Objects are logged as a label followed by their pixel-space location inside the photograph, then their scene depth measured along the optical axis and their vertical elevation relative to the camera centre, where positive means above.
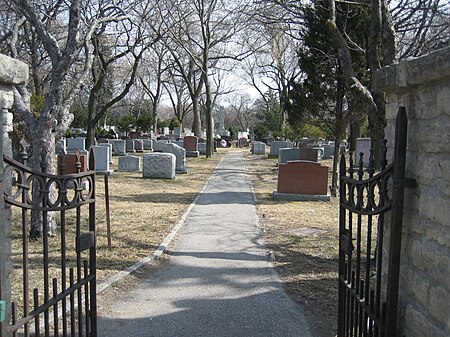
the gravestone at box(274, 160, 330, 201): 13.05 -1.28
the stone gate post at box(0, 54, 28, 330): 2.72 +0.03
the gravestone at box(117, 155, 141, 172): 19.70 -1.35
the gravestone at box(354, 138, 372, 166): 20.83 -0.35
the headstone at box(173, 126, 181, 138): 45.36 +0.23
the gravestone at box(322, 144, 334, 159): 30.93 -0.99
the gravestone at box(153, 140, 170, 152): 21.78 -0.78
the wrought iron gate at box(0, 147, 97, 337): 2.84 -0.99
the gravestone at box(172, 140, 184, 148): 29.60 -0.59
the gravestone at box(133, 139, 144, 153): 32.94 -0.89
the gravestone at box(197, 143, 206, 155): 34.62 -1.07
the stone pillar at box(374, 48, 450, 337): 2.40 -0.33
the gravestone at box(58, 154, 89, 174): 14.61 -1.01
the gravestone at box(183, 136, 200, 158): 32.12 -0.66
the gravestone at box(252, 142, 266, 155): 37.44 -1.05
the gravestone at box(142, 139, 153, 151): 35.28 -0.86
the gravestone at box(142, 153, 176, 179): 17.45 -1.28
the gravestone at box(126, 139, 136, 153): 32.06 -0.95
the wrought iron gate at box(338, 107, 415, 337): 2.75 -0.77
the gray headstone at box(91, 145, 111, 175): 17.36 -1.03
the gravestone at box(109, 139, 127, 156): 29.14 -0.89
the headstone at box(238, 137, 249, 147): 52.47 -0.93
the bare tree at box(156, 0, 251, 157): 24.70 +6.00
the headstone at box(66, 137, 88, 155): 25.75 -0.67
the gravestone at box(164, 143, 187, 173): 20.30 -1.08
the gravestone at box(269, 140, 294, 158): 31.81 -0.75
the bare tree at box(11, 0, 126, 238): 7.46 +0.50
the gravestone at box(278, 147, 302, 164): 20.00 -0.80
